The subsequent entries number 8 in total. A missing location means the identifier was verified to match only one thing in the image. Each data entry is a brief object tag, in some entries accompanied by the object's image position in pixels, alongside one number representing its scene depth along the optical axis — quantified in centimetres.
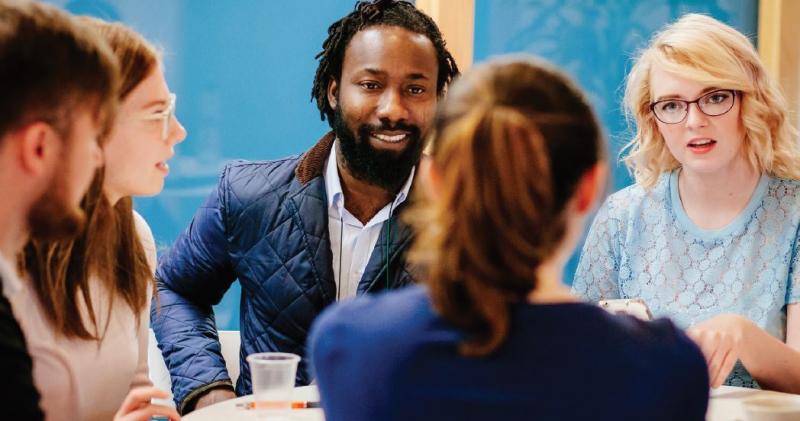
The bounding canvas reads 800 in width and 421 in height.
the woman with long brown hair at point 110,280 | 257
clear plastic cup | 251
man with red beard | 215
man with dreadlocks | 300
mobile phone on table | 277
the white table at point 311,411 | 259
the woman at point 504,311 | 181
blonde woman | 305
